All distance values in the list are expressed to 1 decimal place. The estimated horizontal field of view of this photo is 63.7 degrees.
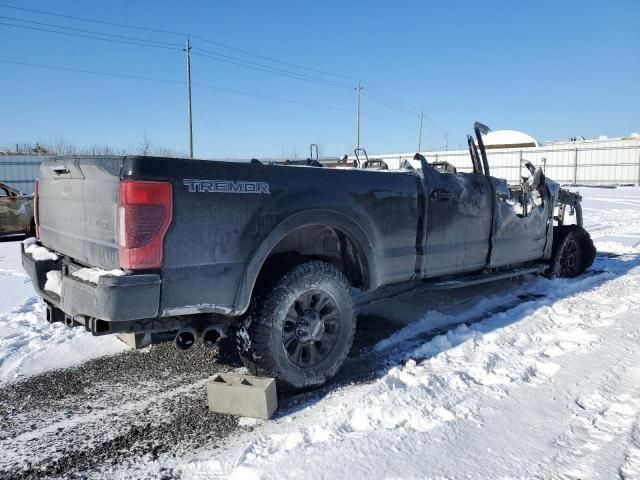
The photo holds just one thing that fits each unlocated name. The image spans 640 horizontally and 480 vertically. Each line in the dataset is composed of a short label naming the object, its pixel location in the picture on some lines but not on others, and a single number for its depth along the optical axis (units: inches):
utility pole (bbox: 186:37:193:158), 1061.8
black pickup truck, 111.5
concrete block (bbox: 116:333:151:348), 130.2
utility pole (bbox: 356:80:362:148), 1670.2
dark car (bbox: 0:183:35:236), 477.1
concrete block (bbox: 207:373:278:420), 122.1
